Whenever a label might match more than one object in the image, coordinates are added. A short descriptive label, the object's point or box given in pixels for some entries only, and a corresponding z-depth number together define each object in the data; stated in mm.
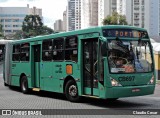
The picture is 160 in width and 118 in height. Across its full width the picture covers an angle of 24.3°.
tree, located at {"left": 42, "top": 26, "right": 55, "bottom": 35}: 104250
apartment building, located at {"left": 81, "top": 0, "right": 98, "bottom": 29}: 165000
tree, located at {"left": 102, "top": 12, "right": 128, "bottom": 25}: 83425
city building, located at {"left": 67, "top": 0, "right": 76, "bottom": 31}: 178775
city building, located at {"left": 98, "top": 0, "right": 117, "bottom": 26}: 148375
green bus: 12258
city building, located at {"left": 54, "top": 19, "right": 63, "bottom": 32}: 192150
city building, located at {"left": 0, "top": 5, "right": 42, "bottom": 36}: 178000
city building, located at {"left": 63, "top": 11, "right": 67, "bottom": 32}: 192750
